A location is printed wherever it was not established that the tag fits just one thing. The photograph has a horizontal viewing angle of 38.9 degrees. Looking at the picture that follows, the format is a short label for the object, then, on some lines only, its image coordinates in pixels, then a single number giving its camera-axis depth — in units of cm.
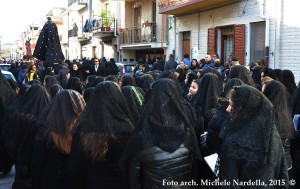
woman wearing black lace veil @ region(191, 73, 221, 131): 575
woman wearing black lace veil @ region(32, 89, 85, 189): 433
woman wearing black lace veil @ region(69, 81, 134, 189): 395
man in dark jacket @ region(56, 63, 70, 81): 1081
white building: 1371
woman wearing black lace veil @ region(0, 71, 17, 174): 739
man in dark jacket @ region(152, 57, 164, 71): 1501
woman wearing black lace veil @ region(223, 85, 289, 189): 322
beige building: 2512
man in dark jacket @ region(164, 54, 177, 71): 1424
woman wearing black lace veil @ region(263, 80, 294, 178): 452
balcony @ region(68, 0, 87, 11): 4036
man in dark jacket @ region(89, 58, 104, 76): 1495
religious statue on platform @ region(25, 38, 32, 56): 2133
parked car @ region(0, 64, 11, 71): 1762
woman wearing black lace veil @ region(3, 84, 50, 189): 530
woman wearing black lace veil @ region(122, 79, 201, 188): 355
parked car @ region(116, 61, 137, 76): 1716
